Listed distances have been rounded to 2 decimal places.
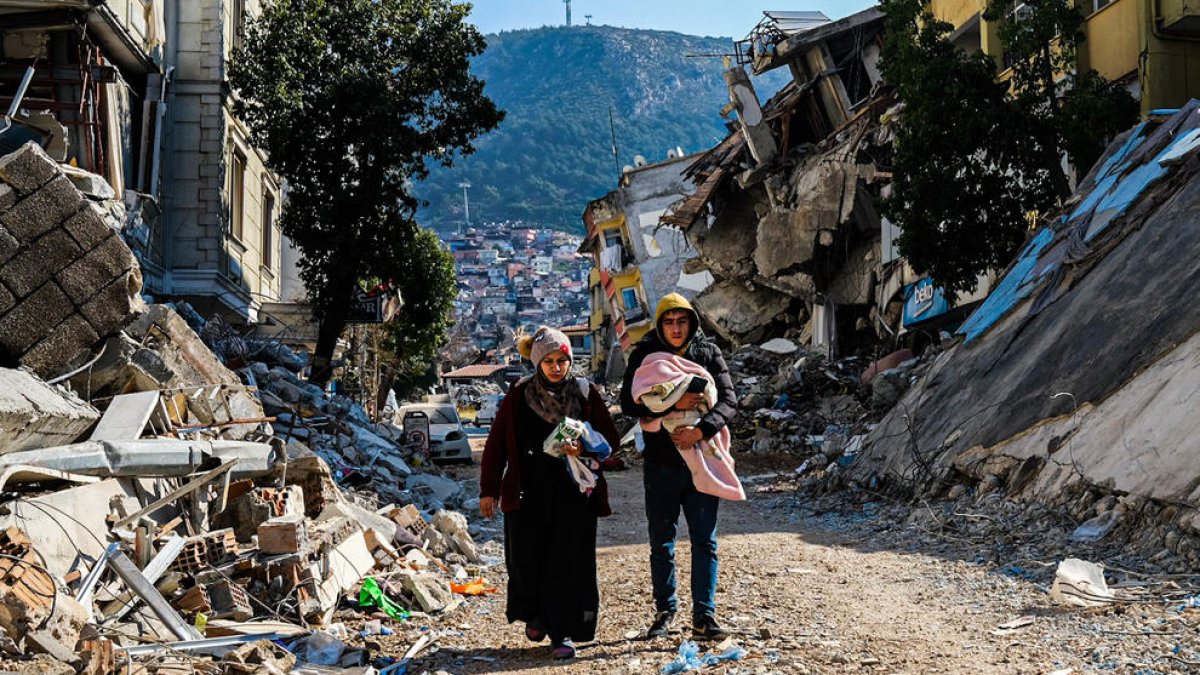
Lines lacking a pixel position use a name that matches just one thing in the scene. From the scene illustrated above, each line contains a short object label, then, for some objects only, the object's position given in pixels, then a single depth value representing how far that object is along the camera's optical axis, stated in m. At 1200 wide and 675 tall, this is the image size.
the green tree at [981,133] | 16.30
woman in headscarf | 5.74
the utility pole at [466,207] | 184.38
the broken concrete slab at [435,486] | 13.84
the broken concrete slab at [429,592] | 7.39
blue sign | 22.03
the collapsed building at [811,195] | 26.38
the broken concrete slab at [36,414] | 6.66
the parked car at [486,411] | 49.00
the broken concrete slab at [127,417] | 7.56
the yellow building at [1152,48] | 16.88
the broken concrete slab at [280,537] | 6.76
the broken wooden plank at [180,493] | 6.23
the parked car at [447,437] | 25.44
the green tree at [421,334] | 32.46
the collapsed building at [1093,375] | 7.49
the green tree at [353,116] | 20.16
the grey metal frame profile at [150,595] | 5.58
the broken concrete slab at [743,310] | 33.88
